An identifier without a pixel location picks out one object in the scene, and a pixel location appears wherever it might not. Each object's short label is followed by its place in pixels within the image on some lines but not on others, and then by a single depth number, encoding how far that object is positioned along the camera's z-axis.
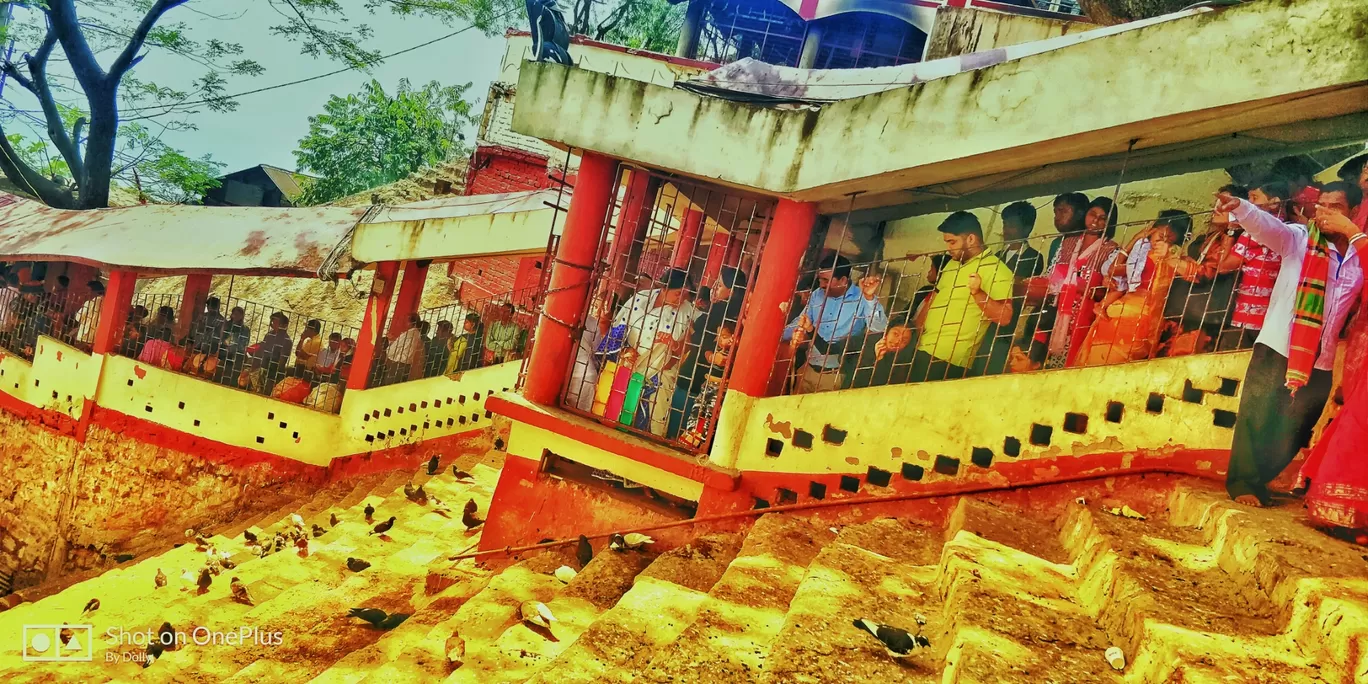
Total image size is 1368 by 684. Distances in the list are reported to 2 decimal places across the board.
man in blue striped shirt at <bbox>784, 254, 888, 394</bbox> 6.55
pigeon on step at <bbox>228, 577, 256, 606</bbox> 7.53
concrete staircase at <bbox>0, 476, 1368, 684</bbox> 3.36
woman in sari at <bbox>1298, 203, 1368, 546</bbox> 4.11
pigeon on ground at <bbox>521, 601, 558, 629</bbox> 4.91
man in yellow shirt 6.45
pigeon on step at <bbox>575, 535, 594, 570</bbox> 6.48
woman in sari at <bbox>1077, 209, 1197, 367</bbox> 5.74
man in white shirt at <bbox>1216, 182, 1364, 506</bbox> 4.64
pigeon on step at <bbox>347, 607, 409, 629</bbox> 6.16
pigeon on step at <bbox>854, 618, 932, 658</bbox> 3.73
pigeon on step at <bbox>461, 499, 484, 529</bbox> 8.55
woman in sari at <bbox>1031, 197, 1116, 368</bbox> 6.09
